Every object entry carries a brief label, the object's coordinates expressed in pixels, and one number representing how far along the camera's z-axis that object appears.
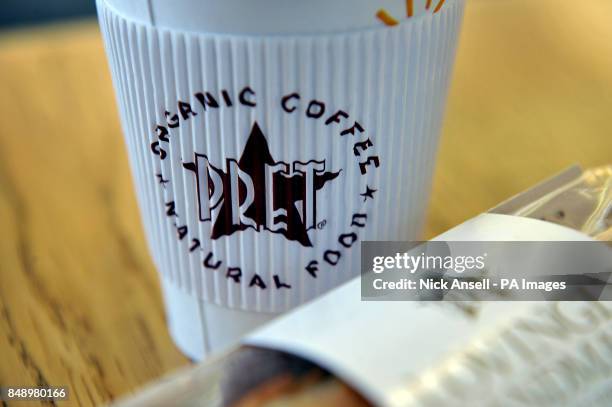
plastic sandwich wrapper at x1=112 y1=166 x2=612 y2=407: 0.22
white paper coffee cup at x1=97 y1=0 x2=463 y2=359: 0.24
